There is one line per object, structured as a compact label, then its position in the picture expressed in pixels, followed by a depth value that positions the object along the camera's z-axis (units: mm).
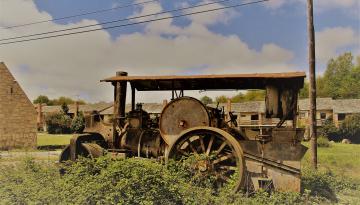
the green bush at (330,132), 45281
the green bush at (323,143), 34062
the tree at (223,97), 91650
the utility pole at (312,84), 13766
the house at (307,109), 50750
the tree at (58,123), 59906
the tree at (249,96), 93500
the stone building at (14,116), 30375
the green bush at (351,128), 44112
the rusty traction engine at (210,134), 8508
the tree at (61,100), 122525
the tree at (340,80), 76562
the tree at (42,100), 114556
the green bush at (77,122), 51984
